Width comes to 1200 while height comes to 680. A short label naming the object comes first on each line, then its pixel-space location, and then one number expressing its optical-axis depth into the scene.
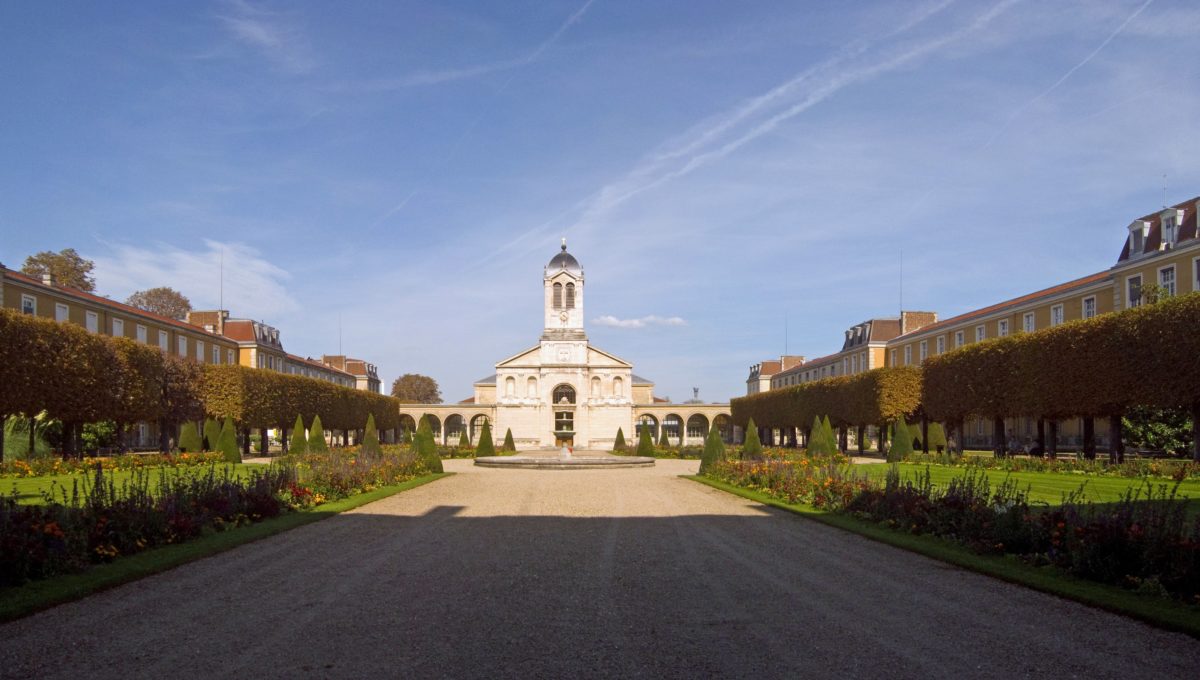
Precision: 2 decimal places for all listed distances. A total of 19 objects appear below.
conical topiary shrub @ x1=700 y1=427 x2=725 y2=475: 31.16
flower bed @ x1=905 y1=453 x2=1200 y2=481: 23.23
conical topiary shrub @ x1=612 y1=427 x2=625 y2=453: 59.39
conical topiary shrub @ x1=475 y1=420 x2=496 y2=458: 48.97
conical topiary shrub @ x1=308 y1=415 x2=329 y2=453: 33.88
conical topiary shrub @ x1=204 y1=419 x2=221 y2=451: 40.84
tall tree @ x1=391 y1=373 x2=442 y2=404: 118.81
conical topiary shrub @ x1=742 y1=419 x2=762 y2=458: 32.72
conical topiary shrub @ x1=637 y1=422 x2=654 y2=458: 51.56
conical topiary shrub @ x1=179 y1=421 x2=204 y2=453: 38.56
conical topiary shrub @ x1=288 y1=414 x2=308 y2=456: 34.08
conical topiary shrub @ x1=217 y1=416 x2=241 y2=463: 34.97
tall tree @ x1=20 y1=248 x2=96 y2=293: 62.41
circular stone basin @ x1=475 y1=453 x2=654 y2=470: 37.62
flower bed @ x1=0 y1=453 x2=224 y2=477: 25.30
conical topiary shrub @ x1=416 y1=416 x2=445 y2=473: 31.20
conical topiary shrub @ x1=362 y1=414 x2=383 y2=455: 29.40
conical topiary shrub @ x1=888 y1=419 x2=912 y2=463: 35.97
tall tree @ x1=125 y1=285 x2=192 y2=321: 73.94
